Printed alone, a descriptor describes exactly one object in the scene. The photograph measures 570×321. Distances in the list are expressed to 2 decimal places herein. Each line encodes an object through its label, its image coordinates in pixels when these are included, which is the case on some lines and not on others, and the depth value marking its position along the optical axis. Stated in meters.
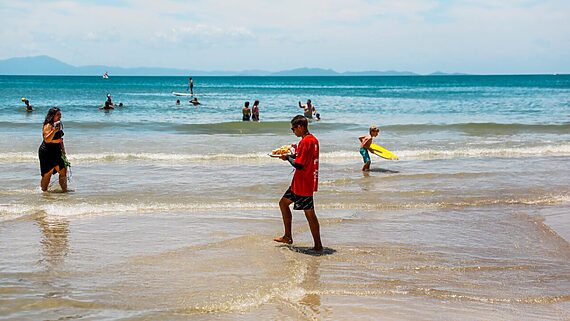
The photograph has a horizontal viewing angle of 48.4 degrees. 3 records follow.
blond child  14.84
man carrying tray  7.39
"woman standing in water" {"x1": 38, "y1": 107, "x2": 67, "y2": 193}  11.46
